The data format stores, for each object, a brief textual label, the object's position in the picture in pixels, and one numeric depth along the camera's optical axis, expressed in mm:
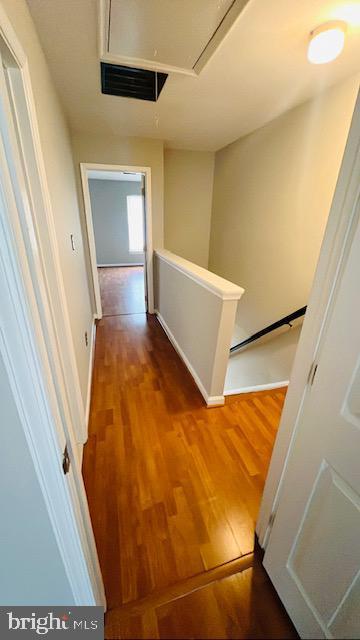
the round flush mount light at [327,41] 1200
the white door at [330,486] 613
